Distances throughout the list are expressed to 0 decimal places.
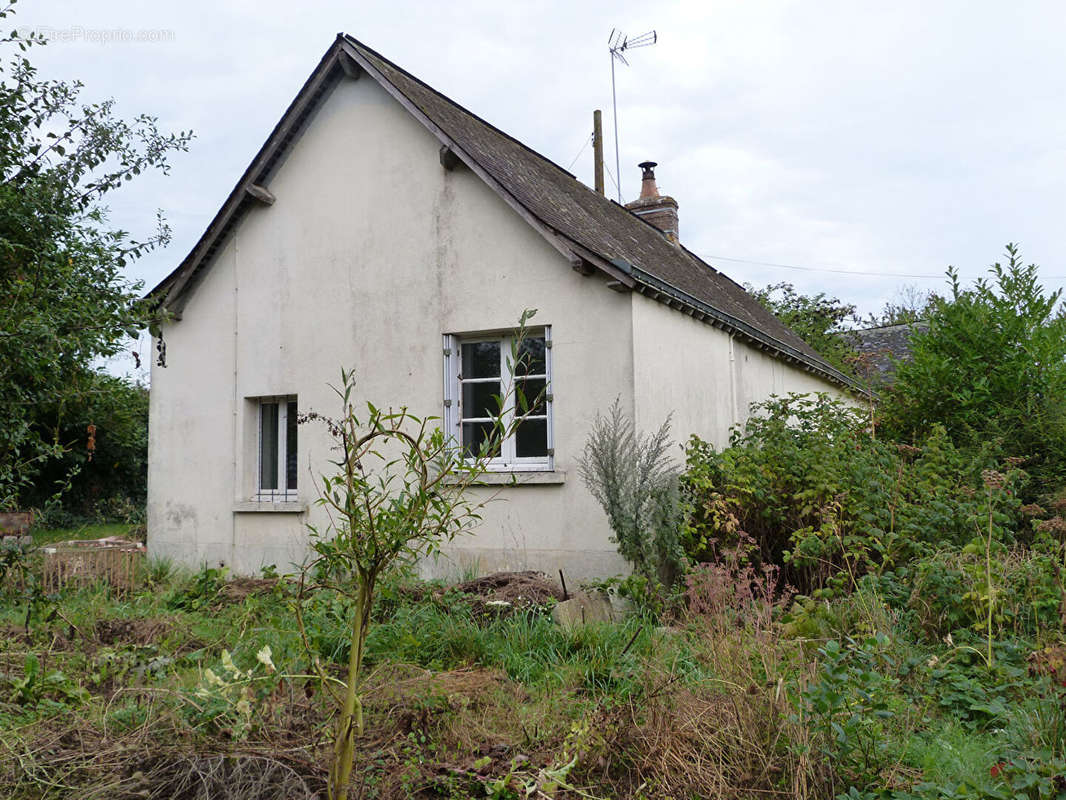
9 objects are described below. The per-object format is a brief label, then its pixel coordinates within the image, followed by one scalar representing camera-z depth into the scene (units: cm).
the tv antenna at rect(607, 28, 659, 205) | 1764
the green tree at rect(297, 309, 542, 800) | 330
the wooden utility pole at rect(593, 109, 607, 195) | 2066
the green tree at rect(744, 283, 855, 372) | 2344
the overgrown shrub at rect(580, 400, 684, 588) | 783
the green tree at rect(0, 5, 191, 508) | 583
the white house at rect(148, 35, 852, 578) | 897
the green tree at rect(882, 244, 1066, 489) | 1122
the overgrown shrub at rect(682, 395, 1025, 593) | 750
